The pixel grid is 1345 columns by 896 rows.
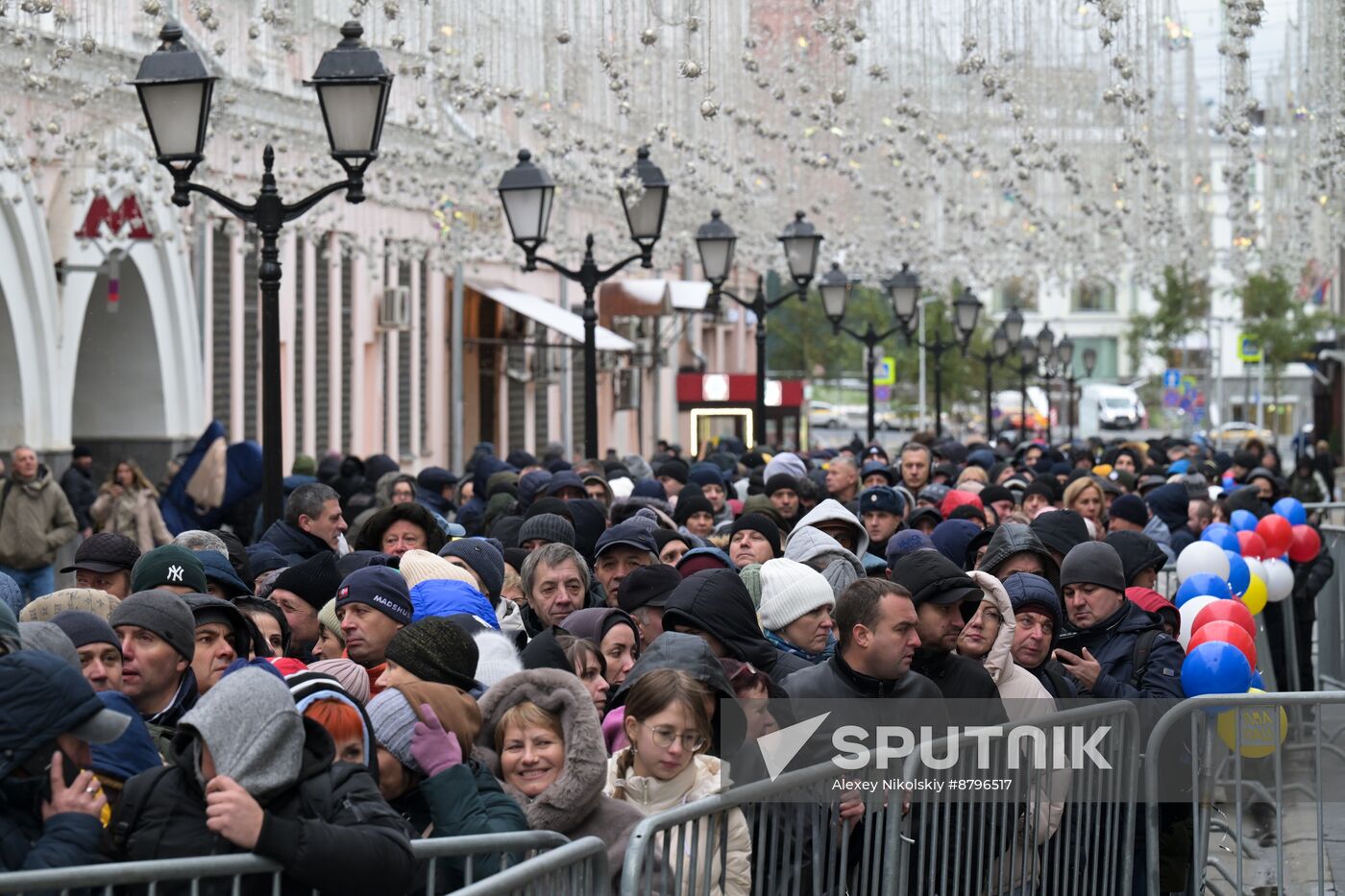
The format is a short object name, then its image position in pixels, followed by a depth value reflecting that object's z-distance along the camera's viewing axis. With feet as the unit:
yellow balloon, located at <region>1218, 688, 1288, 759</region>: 27.53
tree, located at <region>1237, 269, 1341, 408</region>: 247.50
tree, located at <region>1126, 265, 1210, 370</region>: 256.32
